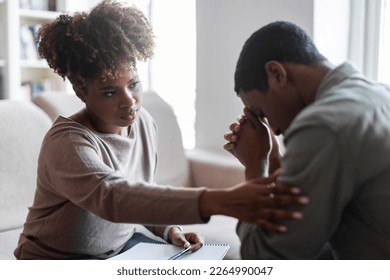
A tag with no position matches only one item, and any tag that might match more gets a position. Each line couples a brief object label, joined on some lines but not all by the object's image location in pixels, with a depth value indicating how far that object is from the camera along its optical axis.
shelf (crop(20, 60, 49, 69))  3.75
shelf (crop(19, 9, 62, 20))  3.72
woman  1.20
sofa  1.76
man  0.80
